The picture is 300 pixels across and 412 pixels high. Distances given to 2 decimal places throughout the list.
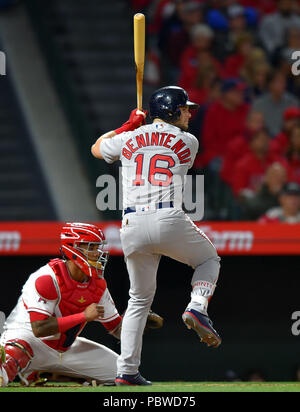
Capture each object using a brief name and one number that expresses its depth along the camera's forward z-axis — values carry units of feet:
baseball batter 36.04
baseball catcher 38.55
